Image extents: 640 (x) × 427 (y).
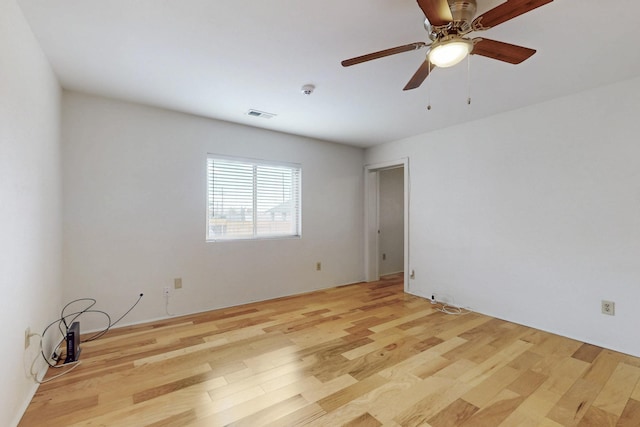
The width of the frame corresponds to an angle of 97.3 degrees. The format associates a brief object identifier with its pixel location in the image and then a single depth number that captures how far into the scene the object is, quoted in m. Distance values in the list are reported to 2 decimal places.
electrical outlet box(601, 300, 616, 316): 2.36
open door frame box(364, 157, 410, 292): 4.65
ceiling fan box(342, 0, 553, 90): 1.21
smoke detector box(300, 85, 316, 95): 2.41
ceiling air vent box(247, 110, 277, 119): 3.04
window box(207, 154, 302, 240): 3.36
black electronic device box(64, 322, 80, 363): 2.08
